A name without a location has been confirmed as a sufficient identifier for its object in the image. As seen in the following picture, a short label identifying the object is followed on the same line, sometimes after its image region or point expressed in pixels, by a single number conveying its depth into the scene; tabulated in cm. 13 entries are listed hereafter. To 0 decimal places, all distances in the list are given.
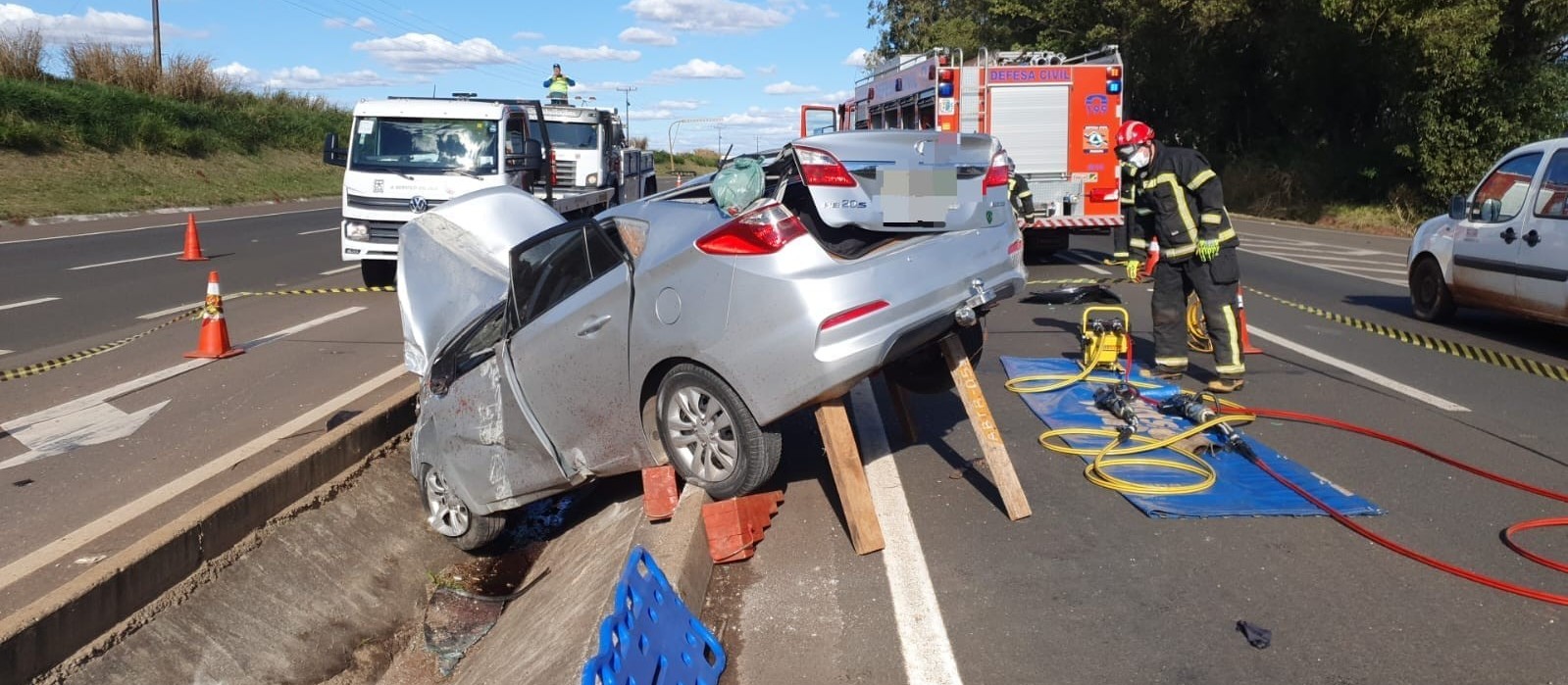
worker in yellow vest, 2422
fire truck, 1739
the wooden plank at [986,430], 570
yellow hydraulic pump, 903
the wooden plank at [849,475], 544
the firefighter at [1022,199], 1500
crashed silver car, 516
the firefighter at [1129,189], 901
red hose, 476
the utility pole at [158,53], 4384
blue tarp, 586
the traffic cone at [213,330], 1052
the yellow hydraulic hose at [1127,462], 616
